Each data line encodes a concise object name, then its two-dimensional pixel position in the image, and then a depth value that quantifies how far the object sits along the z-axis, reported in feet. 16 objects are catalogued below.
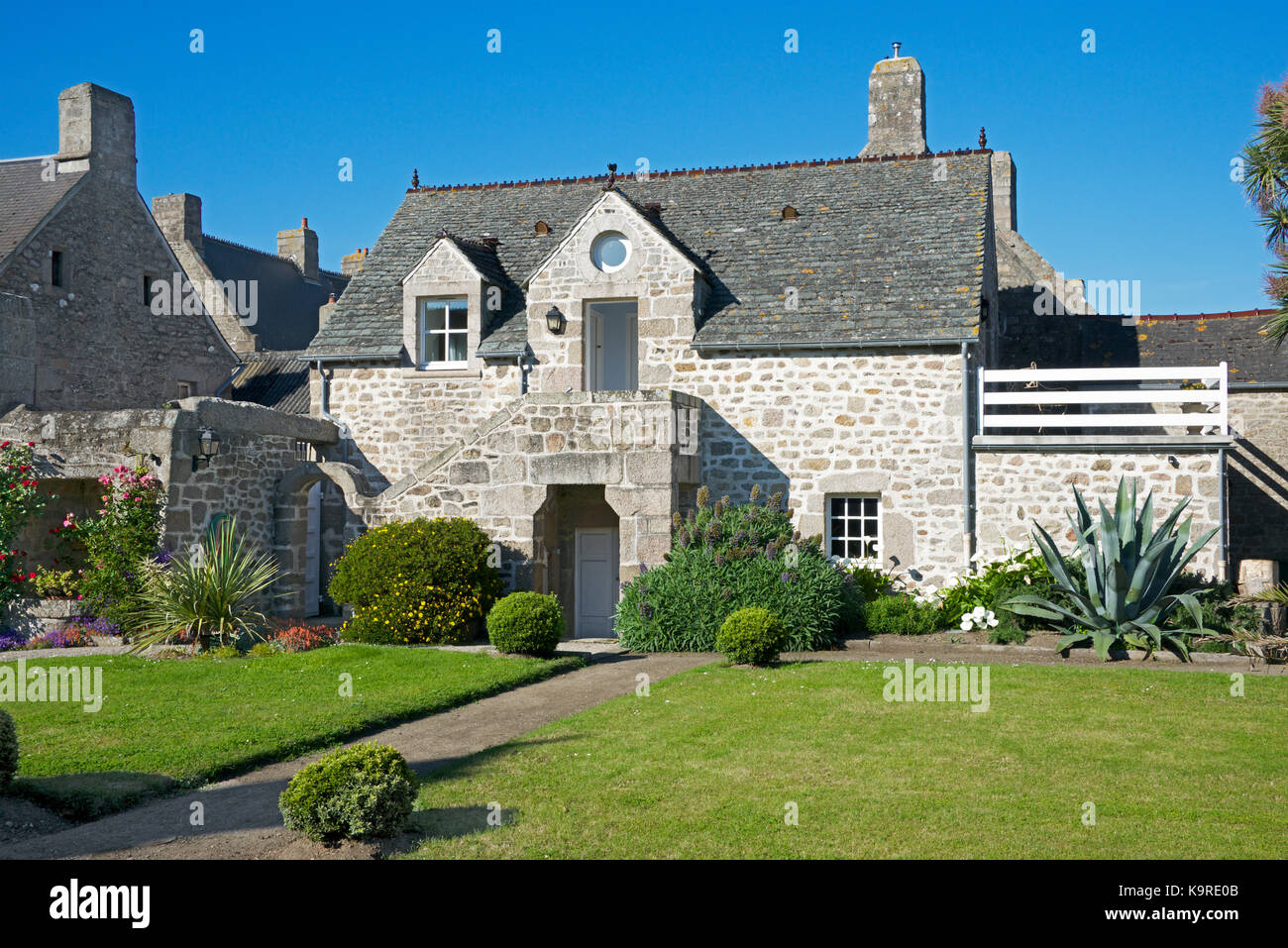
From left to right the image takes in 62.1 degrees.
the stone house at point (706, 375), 47.37
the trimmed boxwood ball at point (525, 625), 39.04
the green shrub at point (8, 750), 20.33
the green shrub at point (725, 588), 42.39
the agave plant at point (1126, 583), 38.14
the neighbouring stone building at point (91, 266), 59.52
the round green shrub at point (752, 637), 36.76
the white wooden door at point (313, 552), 59.06
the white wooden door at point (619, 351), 61.05
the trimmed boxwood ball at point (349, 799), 17.85
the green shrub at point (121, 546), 42.68
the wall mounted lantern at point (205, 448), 44.96
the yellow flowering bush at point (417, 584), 42.98
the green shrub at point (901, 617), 44.93
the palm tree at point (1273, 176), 45.01
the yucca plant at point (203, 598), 40.27
